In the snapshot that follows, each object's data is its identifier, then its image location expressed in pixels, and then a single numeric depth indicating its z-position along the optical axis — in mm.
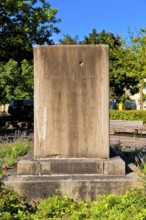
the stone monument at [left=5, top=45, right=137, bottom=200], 5934
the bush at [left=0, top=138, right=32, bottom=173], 6910
